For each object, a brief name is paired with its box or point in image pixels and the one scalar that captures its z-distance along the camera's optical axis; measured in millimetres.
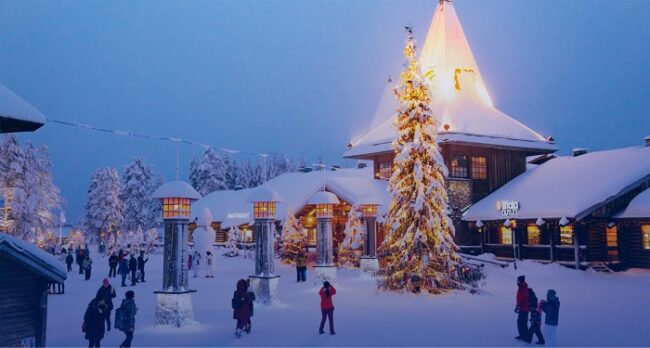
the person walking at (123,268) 27219
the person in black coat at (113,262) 30997
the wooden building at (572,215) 30547
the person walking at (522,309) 13367
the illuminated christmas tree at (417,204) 23125
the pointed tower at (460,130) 37438
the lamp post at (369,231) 30592
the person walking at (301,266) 28625
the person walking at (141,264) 29219
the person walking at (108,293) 14337
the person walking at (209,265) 31750
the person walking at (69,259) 34094
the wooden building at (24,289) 9727
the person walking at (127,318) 12477
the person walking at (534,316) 13133
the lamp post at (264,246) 20109
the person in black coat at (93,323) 11797
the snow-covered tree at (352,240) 36125
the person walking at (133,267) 27844
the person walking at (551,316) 12346
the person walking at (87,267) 30906
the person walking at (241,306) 14352
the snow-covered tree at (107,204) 68312
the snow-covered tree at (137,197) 72562
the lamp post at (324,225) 26594
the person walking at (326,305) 14625
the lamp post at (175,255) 15891
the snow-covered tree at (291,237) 38000
